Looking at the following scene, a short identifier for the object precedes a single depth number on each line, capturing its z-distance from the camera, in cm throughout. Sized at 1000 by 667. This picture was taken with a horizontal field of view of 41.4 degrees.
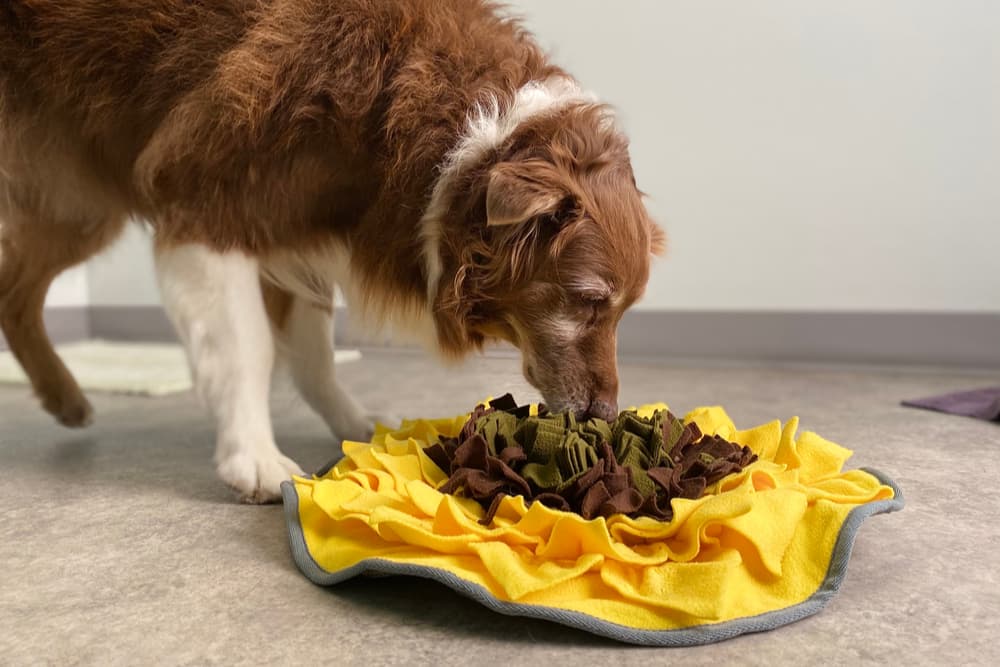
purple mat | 140
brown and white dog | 108
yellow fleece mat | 83
